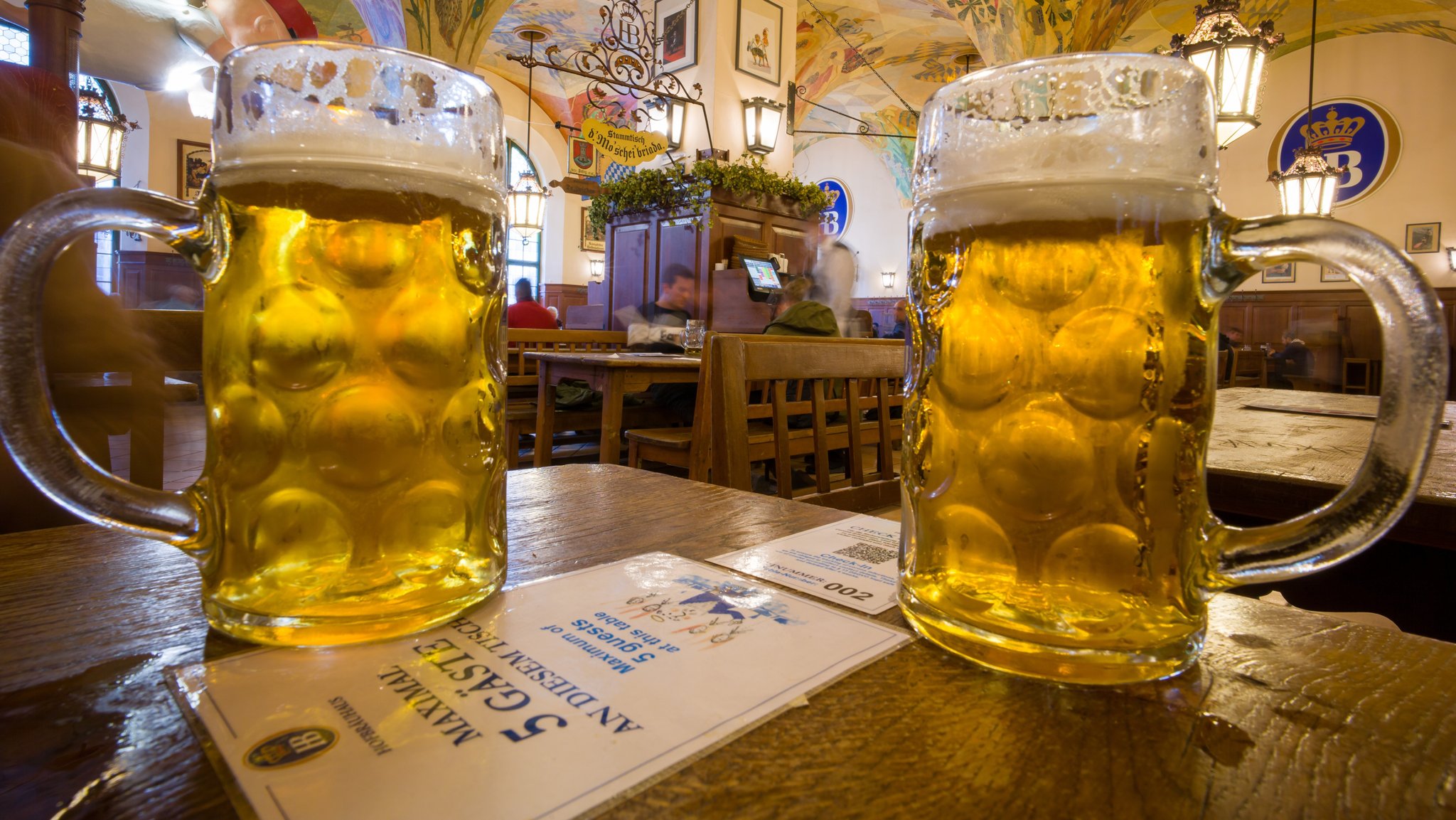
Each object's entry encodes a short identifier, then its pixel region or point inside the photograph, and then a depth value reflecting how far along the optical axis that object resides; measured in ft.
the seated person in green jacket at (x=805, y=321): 10.85
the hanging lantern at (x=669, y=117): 19.16
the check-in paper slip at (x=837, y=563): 1.52
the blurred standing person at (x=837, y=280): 15.71
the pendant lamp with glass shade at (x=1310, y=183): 16.76
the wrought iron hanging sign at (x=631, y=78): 17.57
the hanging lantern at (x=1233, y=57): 11.30
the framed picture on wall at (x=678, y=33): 19.53
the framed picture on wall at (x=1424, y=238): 29.84
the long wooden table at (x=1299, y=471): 2.73
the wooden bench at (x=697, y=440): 4.15
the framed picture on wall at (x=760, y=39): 19.88
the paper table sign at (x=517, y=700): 0.79
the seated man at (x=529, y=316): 18.53
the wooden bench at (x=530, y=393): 11.10
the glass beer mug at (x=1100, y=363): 1.09
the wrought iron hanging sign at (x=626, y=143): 18.07
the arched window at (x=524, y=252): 42.09
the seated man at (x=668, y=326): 11.73
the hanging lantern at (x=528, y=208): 21.48
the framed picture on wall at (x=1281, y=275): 31.62
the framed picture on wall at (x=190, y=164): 30.48
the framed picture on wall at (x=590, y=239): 44.21
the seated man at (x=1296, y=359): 29.50
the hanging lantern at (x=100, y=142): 14.32
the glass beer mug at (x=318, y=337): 1.15
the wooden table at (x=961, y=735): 0.79
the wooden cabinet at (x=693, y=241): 20.39
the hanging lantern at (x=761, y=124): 19.02
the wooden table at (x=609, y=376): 9.14
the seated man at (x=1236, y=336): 32.51
